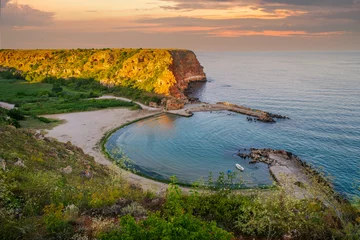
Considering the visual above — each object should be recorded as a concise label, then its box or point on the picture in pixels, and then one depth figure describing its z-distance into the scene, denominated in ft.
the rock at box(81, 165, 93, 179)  91.12
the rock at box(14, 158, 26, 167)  76.18
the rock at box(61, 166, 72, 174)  87.81
